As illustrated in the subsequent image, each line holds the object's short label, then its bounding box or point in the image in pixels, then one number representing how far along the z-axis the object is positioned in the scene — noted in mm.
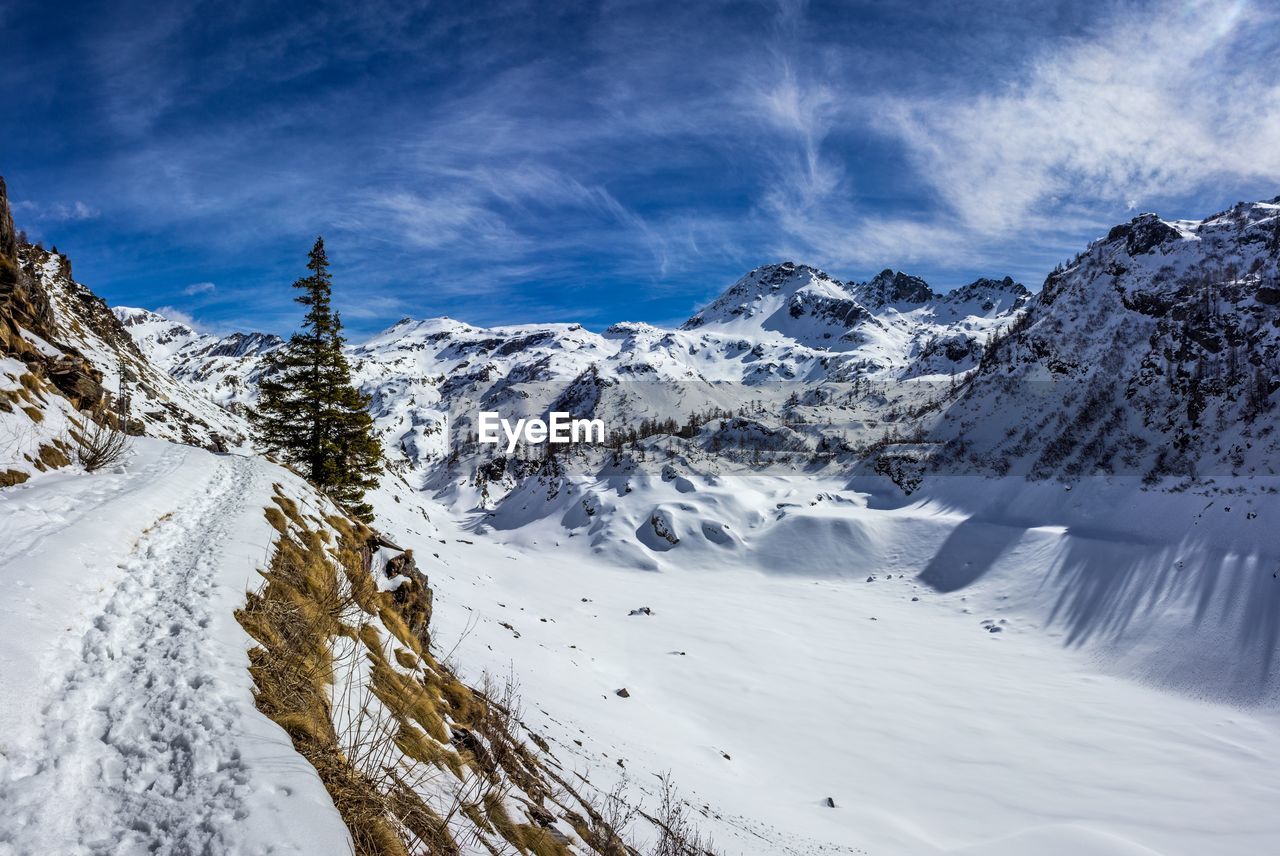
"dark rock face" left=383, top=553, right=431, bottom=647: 11938
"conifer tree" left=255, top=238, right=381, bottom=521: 22078
